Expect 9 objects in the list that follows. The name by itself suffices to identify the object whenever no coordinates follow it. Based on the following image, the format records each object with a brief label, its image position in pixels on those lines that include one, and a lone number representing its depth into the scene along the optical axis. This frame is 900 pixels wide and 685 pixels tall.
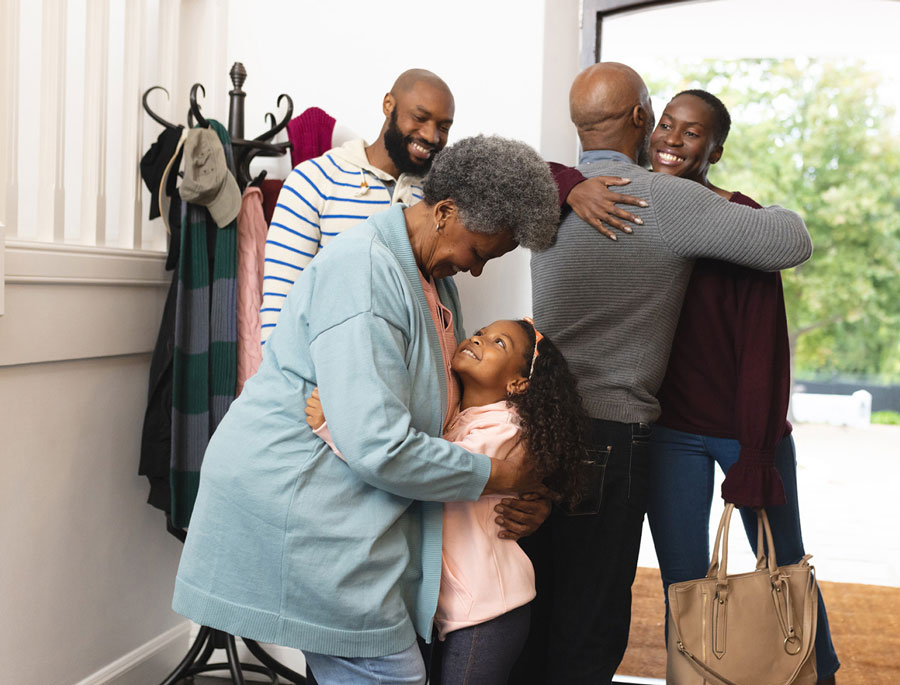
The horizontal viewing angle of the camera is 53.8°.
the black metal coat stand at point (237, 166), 2.55
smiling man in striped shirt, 2.20
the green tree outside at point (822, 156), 8.49
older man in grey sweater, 1.72
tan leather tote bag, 1.85
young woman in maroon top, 1.88
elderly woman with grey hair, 1.29
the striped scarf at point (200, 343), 2.39
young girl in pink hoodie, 1.44
